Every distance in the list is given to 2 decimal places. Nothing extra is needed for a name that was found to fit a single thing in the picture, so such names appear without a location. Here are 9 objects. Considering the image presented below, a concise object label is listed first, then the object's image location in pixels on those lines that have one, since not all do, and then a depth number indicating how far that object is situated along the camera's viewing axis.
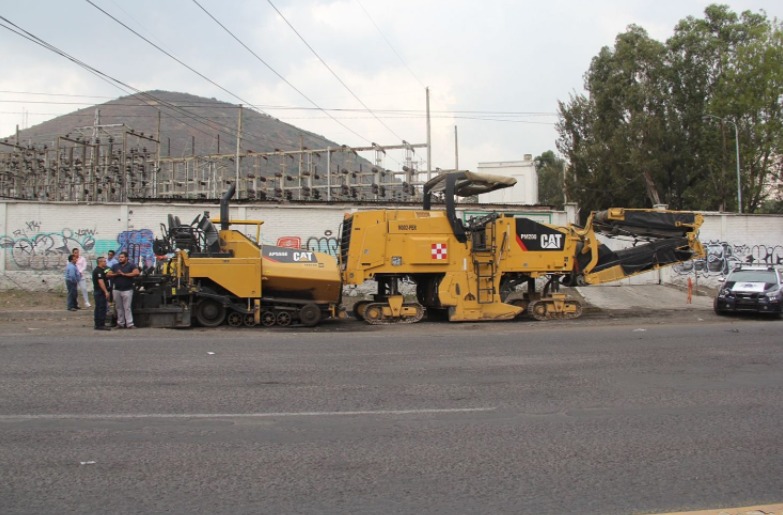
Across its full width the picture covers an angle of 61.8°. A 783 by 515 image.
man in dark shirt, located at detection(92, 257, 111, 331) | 13.84
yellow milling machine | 15.70
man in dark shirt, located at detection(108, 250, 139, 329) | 13.86
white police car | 16.98
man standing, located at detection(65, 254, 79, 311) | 17.52
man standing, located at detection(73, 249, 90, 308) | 18.26
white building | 43.59
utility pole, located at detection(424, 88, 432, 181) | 32.14
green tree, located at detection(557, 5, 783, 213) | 38.97
